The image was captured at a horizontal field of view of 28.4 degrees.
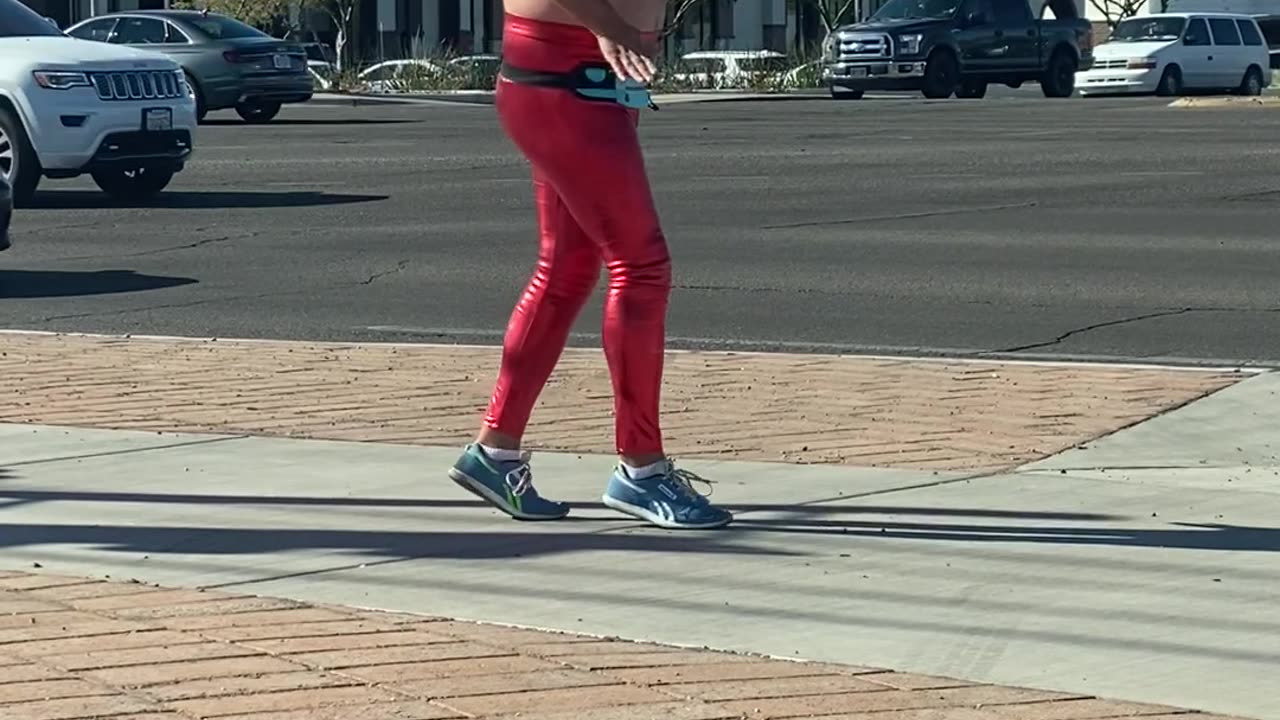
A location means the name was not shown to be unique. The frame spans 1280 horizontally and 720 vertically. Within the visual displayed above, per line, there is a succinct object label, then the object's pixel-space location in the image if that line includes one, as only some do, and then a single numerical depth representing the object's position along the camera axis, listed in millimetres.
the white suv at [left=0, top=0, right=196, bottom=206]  18812
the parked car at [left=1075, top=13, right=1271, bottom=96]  45344
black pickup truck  43781
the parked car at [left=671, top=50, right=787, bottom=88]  54844
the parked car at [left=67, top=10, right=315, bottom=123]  33688
